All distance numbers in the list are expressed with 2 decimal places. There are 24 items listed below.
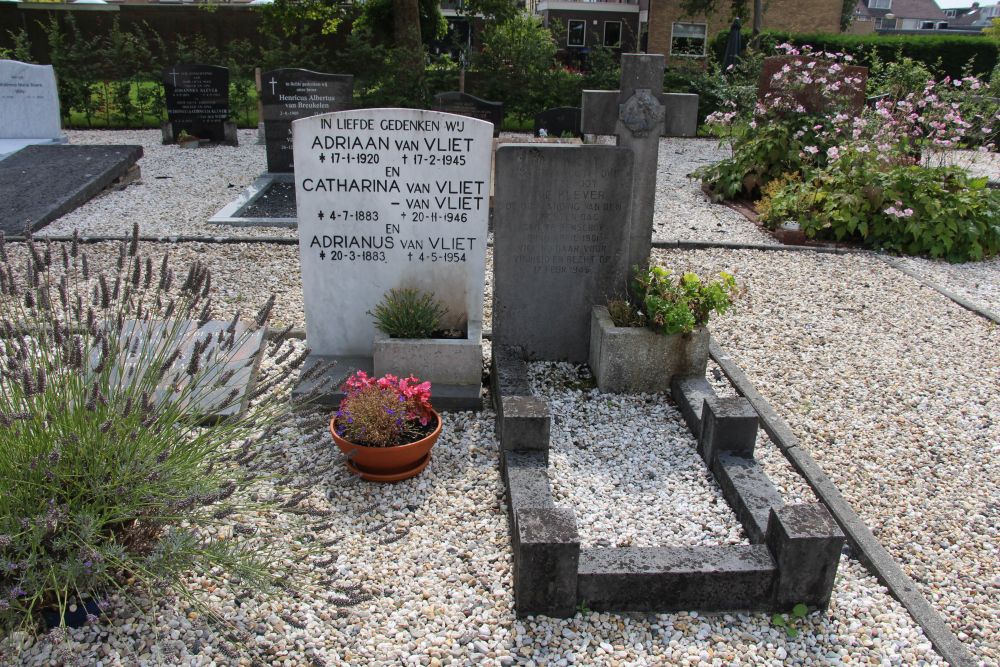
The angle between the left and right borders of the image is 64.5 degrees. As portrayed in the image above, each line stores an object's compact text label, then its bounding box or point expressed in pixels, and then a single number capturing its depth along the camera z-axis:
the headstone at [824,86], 10.03
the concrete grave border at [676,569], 2.95
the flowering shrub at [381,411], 3.72
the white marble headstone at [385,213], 4.56
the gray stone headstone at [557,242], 4.74
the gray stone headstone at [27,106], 11.34
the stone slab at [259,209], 8.44
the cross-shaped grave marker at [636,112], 4.95
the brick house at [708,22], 29.33
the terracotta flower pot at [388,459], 3.73
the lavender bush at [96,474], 2.42
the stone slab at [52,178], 8.30
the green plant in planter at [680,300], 4.56
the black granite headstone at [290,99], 10.73
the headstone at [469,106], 11.42
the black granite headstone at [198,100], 13.02
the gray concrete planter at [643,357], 4.68
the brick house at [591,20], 34.81
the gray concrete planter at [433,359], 4.51
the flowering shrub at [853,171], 7.99
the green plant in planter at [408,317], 4.60
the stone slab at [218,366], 2.88
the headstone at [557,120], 12.63
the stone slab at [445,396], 4.43
